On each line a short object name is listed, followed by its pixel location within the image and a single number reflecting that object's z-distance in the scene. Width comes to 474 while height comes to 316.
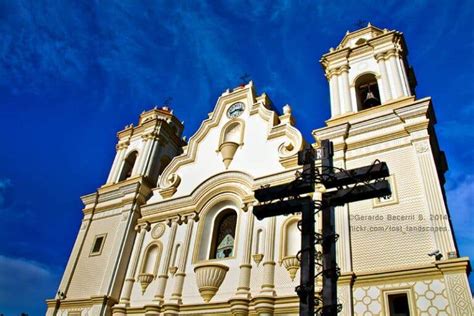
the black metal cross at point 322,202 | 5.11
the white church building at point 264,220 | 9.88
